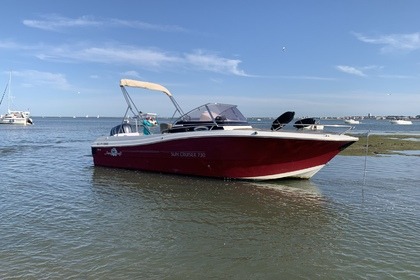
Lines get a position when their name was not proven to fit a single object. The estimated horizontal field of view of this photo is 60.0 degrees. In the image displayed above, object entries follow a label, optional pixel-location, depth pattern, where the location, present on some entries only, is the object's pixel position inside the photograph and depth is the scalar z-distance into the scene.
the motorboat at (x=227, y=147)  10.72
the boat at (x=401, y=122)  123.98
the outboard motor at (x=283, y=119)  11.60
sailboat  82.44
